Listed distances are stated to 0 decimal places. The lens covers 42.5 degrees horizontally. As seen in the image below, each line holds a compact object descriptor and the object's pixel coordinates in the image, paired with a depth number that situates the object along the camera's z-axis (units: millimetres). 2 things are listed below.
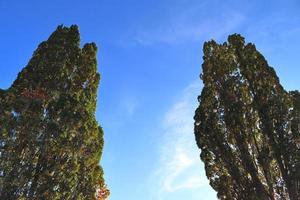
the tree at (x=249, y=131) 18375
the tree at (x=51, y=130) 17656
